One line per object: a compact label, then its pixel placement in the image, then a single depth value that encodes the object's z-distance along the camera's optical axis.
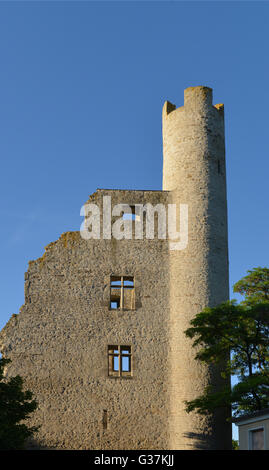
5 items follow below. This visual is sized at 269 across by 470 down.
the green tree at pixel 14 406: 19.66
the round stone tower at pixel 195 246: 25.91
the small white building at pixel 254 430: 18.80
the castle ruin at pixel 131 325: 25.81
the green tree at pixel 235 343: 24.20
